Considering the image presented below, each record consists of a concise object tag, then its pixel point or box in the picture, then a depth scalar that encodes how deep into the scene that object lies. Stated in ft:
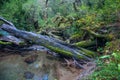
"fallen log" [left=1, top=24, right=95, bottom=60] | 14.03
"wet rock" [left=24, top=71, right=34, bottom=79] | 11.27
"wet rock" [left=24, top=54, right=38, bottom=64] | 14.66
